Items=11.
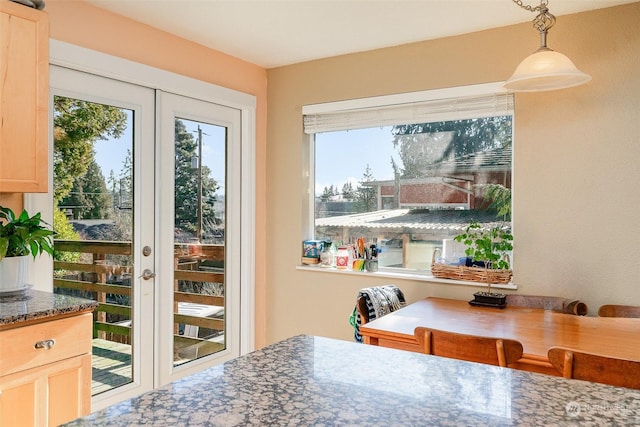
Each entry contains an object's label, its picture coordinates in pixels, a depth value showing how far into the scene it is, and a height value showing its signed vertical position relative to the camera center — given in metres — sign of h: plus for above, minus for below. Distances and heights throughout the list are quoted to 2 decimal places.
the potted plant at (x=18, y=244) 2.10 -0.12
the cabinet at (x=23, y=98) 2.09 +0.52
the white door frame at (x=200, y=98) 2.47 +0.79
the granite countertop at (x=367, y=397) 0.74 -0.30
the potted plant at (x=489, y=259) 2.62 -0.24
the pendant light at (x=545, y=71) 2.05 +0.64
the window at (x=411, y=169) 3.07 +0.34
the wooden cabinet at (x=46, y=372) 1.77 -0.60
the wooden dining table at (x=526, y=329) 1.86 -0.49
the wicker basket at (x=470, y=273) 2.81 -0.33
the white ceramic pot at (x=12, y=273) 2.12 -0.25
